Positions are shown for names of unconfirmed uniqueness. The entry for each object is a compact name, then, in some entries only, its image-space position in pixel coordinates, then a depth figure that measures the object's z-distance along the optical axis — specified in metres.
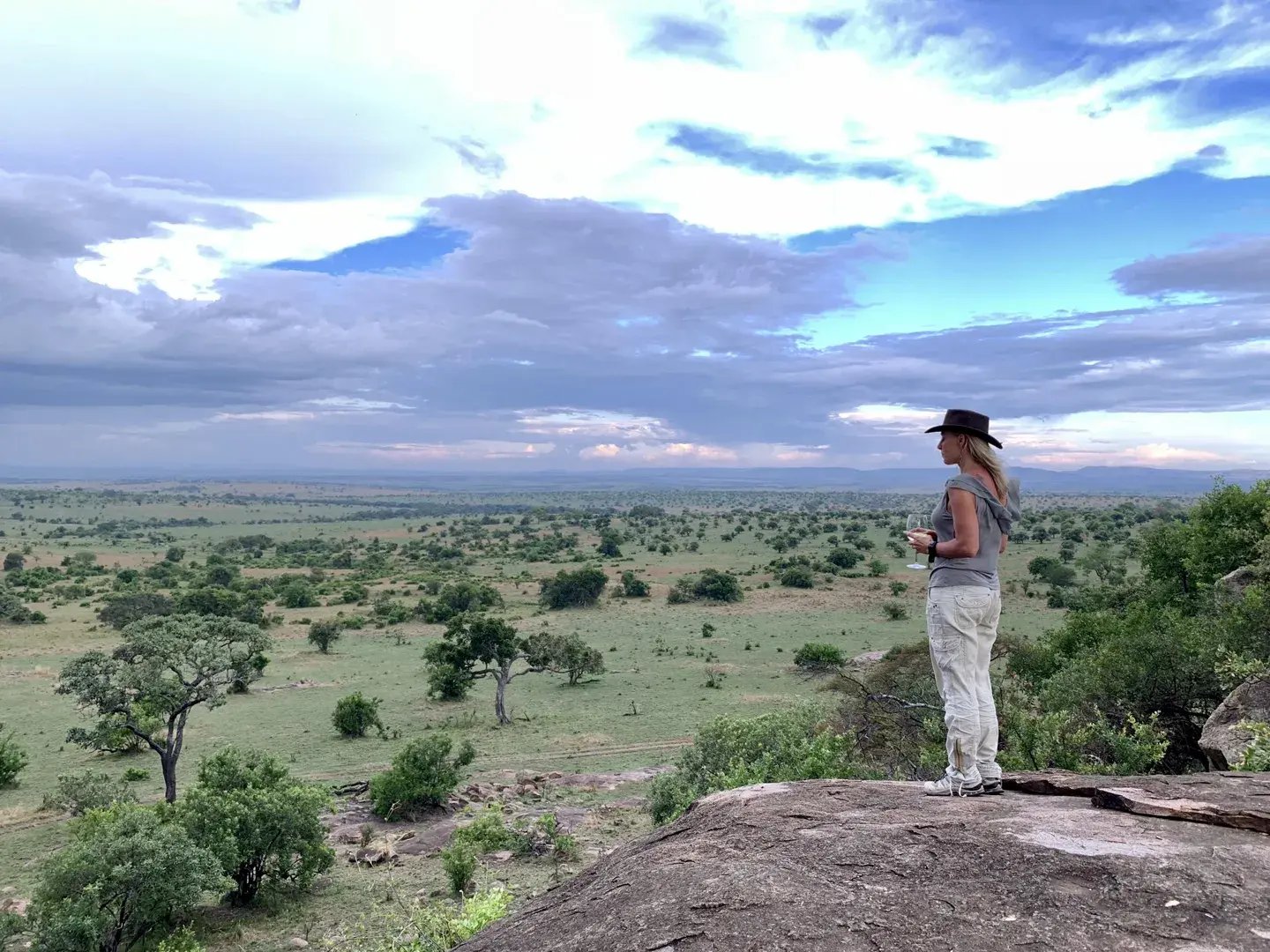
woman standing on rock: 6.88
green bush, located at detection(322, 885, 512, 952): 10.30
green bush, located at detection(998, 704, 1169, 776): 11.13
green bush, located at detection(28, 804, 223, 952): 14.91
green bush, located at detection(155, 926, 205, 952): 14.84
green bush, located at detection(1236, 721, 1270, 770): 8.81
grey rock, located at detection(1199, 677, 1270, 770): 12.07
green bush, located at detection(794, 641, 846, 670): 43.75
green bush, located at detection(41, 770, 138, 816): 23.89
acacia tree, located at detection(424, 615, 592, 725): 38.38
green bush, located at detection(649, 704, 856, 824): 15.04
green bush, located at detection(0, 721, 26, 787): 27.47
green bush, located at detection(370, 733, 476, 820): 24.03
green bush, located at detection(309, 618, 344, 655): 52.72
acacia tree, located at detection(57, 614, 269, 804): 23.09
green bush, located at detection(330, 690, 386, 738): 33.59
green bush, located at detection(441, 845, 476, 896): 17.75
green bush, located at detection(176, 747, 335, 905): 17.98
